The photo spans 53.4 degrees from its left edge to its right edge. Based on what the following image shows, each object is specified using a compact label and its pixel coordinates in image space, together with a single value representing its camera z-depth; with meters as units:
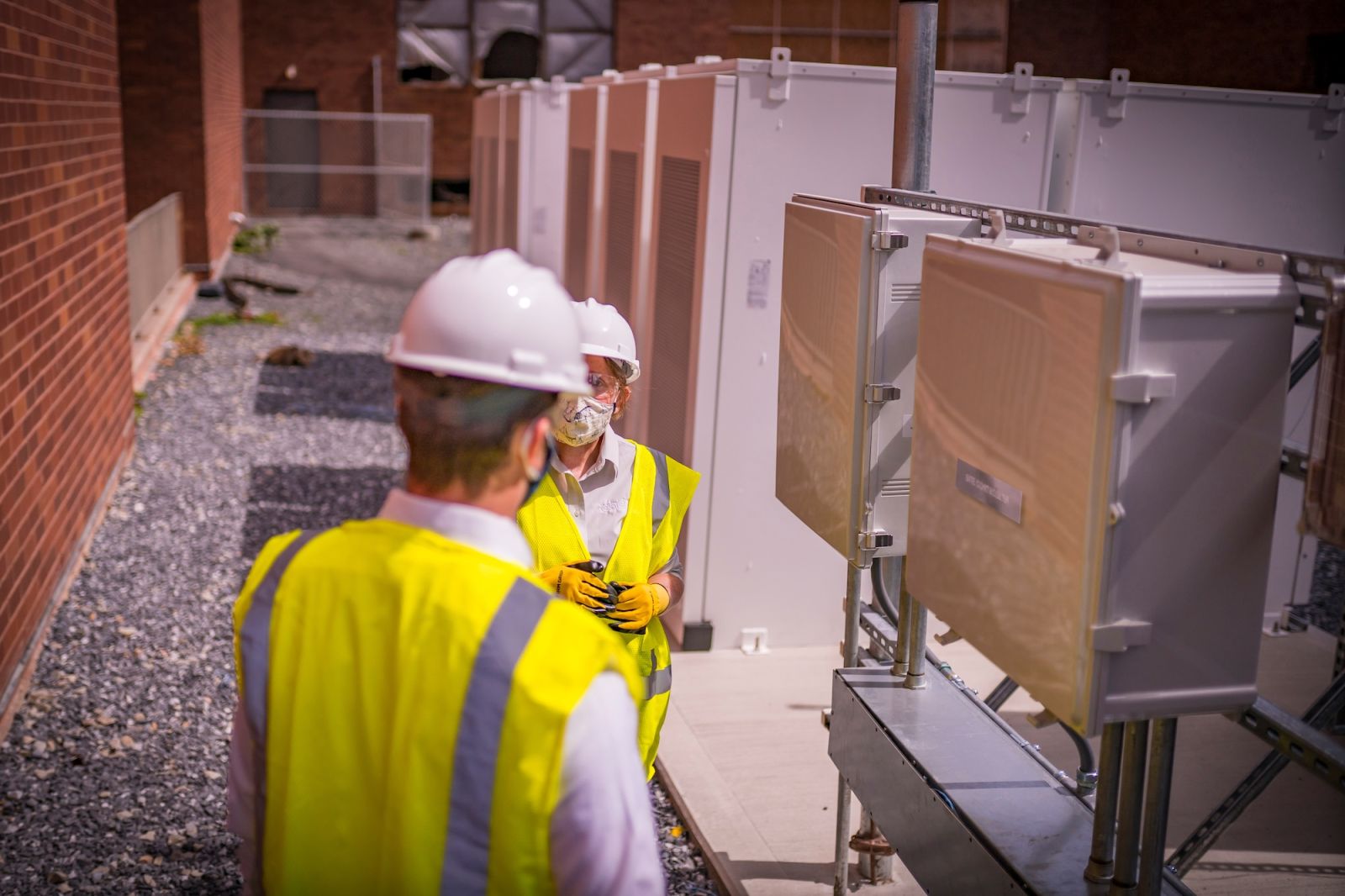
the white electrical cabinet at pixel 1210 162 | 5.94
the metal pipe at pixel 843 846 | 3.77
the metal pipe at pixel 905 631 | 3.42
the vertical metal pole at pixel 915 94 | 3.68
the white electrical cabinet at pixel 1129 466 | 2.12
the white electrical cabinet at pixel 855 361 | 3.23
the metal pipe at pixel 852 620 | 3.62
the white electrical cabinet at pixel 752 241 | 5.62
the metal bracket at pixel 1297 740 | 2.34
